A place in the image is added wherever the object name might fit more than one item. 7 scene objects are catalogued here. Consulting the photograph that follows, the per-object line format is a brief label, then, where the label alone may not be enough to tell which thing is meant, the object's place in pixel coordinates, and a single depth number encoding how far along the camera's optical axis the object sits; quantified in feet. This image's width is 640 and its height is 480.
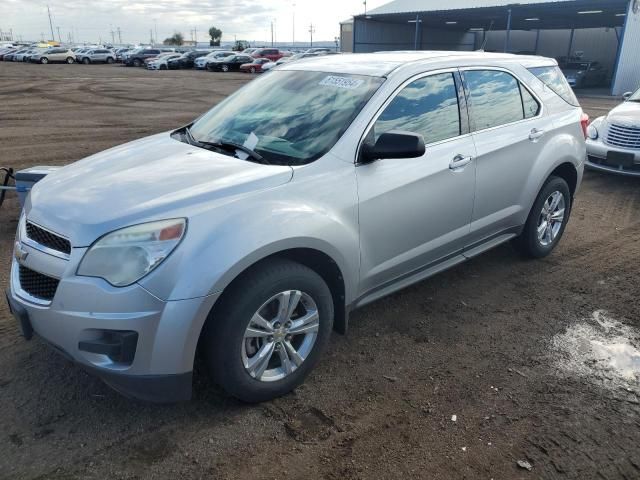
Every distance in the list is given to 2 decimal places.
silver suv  8.29
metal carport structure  85.25
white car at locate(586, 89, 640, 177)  25.80
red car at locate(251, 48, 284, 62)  144.66
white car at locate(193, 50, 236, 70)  134.10
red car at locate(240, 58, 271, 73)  125.70
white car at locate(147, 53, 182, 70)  133.18
